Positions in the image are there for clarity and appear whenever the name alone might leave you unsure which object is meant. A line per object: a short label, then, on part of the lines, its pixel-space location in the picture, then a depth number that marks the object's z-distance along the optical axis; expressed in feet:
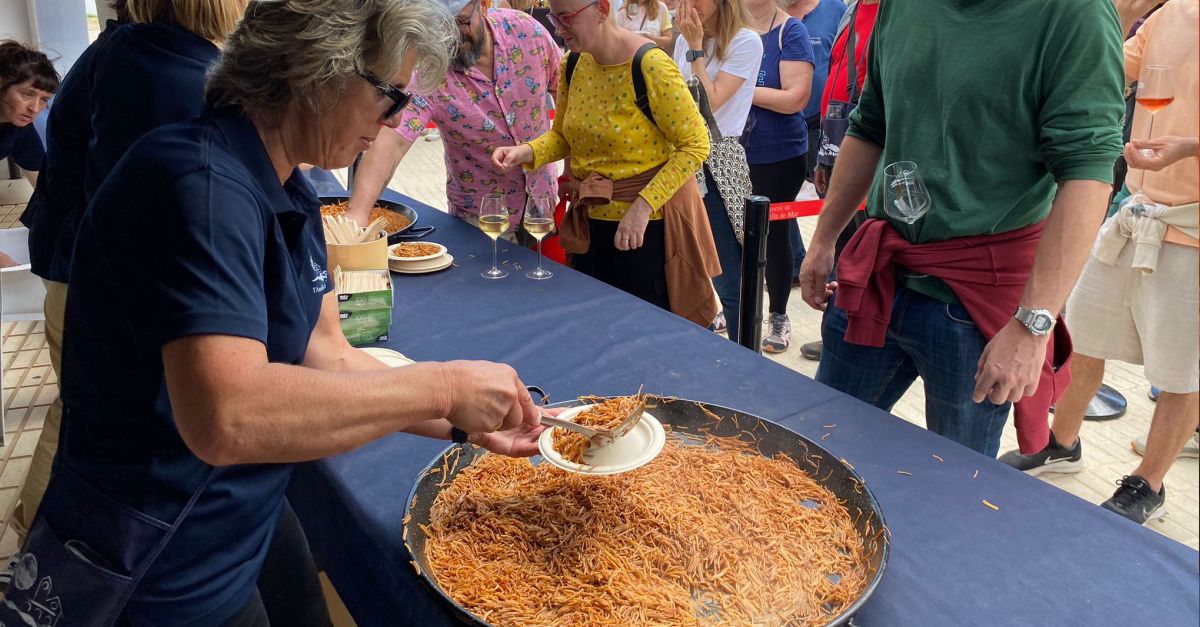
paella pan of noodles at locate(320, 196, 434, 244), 9.77
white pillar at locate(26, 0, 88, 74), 19.43
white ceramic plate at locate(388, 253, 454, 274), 8.64
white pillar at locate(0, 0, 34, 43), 19.26
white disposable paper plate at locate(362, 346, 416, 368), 6.04
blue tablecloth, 3.83
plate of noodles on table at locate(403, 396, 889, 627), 3.64
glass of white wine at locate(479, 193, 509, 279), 8.27
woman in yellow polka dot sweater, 8.80
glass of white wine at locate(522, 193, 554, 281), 8.40
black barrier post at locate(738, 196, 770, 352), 8.73
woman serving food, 3.20
